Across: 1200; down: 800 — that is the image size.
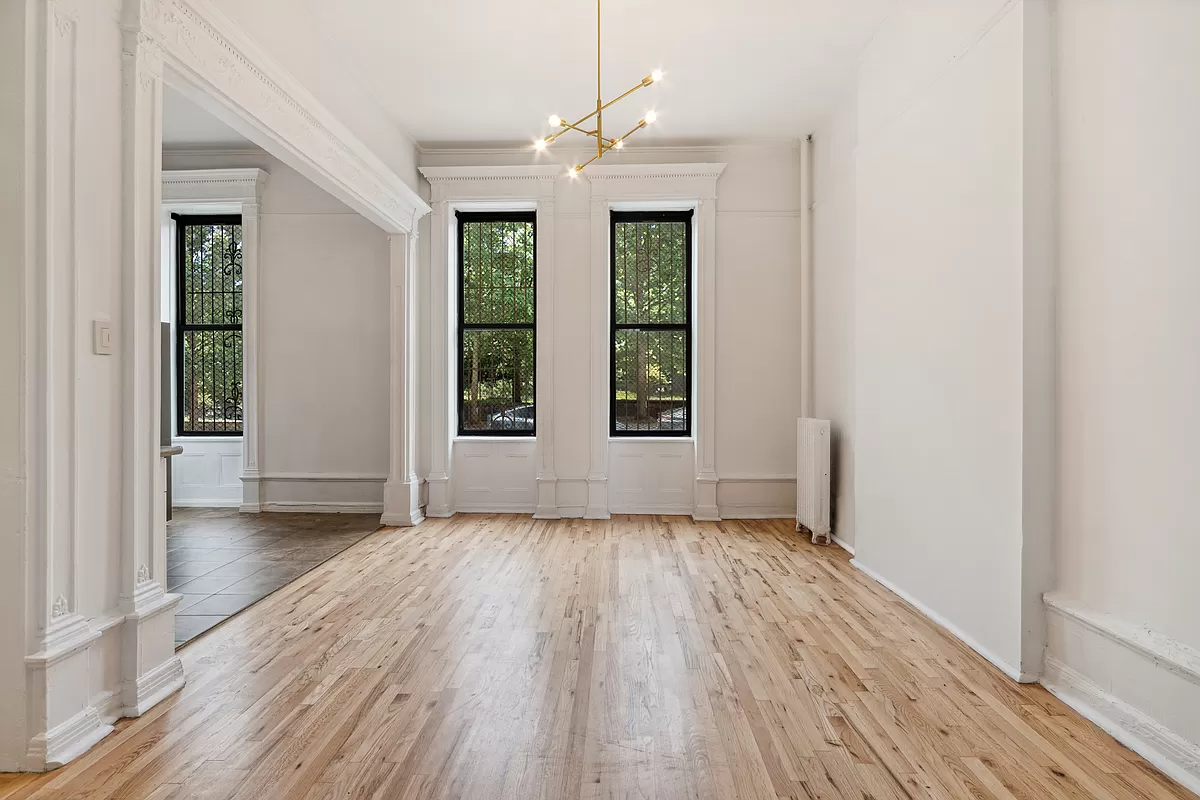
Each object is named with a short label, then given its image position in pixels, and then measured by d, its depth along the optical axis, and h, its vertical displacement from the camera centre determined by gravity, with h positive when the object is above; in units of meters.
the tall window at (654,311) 6.68 +0.84
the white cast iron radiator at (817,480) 5.48 -0.67
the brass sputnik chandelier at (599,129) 3.26 +1.44
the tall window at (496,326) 6.73 +0.69
